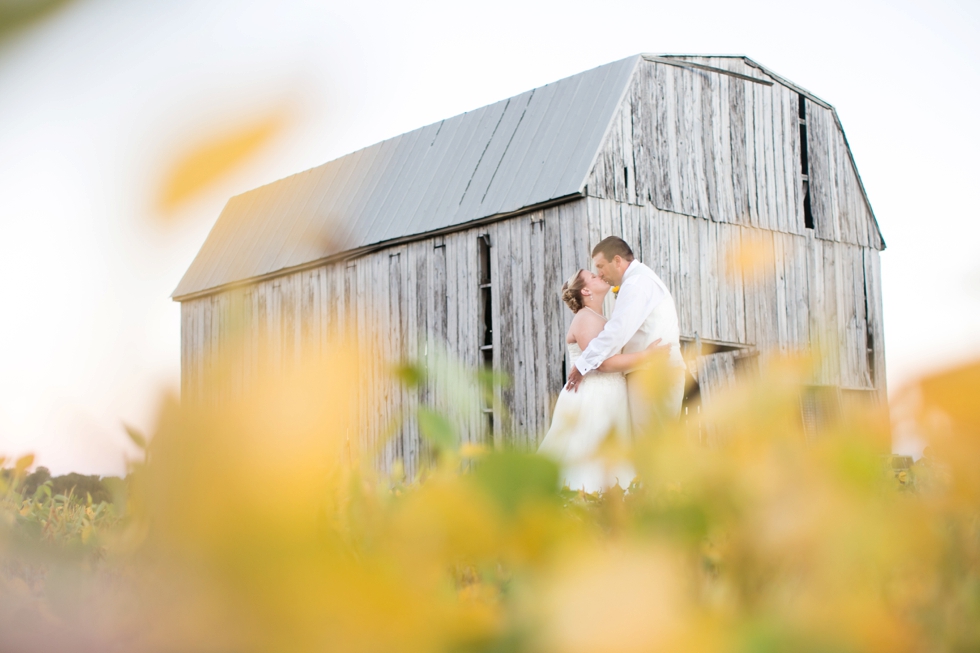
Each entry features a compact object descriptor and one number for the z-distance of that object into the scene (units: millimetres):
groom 4977
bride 5836
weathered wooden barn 11484
